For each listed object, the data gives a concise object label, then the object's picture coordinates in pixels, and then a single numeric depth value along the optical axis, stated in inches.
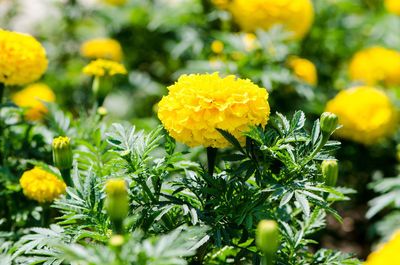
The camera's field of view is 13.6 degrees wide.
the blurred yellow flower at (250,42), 59.1
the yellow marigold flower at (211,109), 46.2
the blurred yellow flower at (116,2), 84.6
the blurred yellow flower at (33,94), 71.2
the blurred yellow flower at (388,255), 44.0
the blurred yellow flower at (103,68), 52.6
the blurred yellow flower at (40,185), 49.7
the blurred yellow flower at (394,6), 78.2
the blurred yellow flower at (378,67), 70.2
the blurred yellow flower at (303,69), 65.4
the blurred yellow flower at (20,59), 50.7
